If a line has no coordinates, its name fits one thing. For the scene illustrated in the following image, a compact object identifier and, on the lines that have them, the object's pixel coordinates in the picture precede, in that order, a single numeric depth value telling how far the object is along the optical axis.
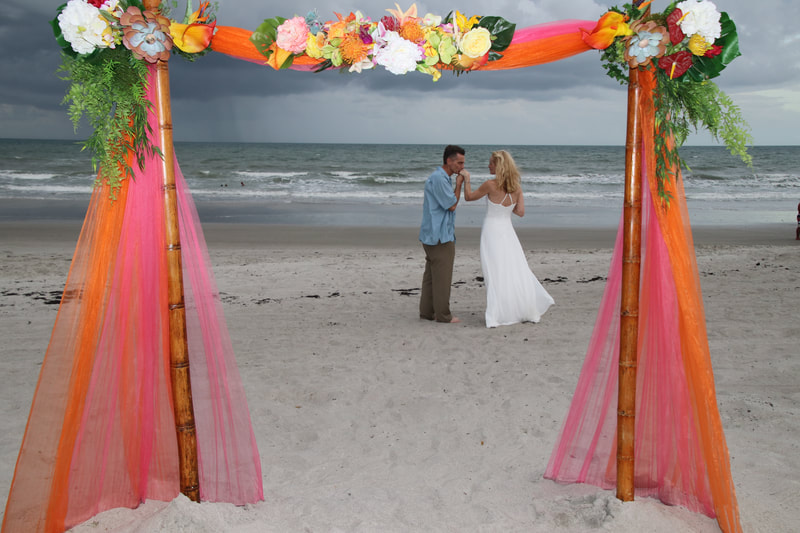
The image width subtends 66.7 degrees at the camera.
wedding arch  2.63
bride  6.27
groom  6.06
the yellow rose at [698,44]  2.50
